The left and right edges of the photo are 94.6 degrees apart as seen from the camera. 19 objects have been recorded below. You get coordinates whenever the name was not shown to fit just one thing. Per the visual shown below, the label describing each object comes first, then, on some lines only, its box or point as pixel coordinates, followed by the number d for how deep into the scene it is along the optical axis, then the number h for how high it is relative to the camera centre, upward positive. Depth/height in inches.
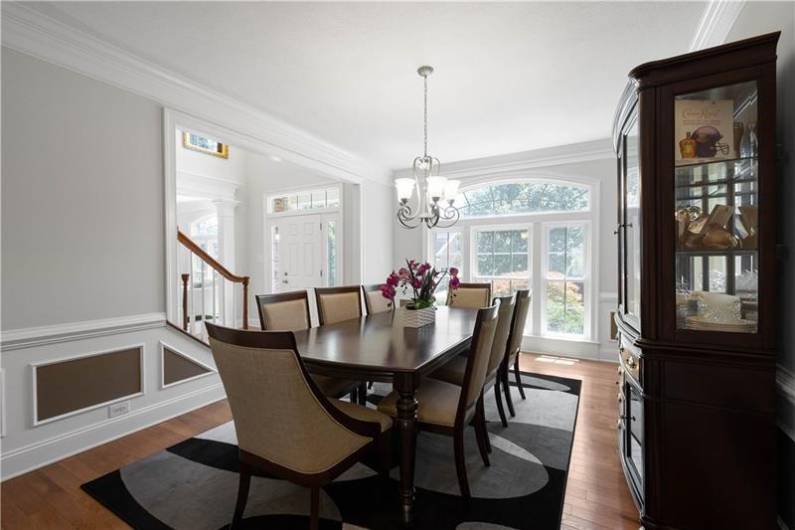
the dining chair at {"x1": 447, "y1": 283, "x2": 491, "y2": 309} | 147.9 -12.9
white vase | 100.4 -14.8
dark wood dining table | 64.5 -17.8
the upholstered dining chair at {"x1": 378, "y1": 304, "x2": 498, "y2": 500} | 69.4 -28.5
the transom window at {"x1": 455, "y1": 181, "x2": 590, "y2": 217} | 185.0 +35.0
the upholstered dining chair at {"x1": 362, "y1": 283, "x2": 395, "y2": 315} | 133.0 -13.3
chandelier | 116.1 +23.8
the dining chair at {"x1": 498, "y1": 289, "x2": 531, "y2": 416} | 113.3 -22.1
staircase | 144.3 -13.1
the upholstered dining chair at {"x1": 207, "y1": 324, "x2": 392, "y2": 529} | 51.1 -23.4
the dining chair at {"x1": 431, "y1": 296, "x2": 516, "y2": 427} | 86.7 -25.7
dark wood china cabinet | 54.7 -3.6
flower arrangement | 102.3 -4.7
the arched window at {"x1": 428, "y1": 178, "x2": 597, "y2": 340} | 183.0 +10.2
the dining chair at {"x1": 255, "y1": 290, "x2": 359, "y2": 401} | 94.6 -14.4
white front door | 232.7 +7.6
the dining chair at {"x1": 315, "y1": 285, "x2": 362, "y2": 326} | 117.9 -13.2
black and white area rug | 67.7 -47.0
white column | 252.2 +20.6
